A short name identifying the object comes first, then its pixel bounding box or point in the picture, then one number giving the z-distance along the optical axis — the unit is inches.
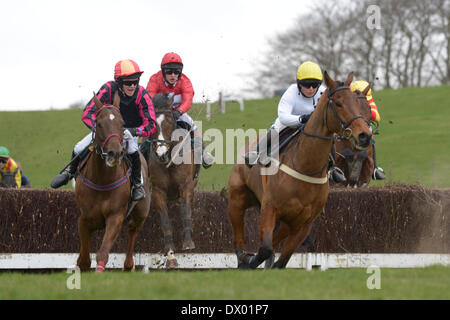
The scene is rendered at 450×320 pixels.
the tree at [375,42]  1732.3
